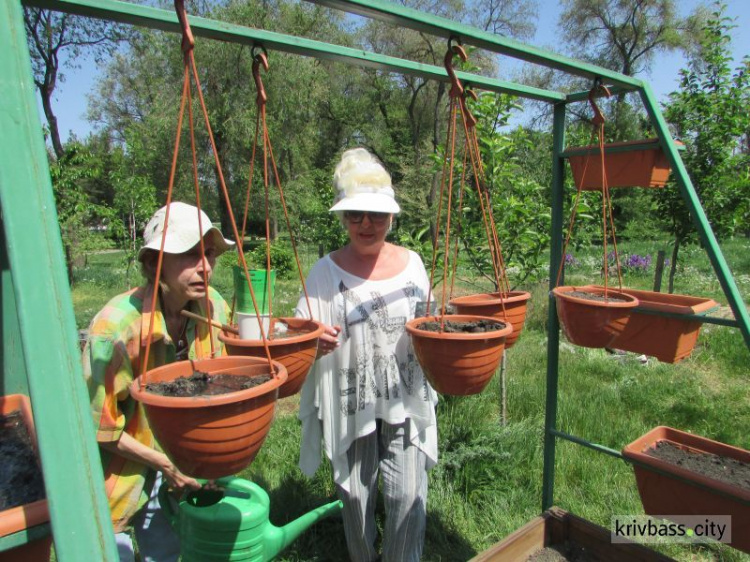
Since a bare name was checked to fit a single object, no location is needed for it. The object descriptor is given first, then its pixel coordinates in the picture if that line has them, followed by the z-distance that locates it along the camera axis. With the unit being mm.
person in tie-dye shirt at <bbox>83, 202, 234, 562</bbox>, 1457
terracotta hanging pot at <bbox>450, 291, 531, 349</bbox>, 1772
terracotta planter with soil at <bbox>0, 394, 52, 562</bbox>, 728
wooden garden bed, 1954
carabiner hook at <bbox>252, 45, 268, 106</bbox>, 1353
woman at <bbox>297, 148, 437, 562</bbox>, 1944
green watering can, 1619
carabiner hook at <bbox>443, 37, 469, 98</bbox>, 1437
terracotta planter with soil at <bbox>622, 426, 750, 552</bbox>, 1711
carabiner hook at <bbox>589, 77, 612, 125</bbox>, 1897
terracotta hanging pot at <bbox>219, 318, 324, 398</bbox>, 1304
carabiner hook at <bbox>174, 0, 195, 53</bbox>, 1056
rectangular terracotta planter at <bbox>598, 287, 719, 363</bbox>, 2043
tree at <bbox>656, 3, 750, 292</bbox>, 5078
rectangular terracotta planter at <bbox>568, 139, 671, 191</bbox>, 2006
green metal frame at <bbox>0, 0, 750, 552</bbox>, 646
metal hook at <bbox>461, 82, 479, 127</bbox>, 1472
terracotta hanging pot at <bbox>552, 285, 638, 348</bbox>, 1715
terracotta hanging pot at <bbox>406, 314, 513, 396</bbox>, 1385
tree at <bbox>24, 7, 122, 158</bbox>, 13258
